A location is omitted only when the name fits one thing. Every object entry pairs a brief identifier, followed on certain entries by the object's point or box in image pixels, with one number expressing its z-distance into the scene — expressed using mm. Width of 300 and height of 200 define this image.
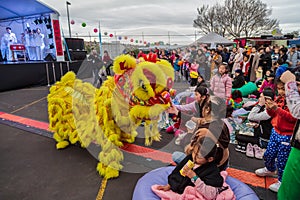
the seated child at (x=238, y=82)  6445
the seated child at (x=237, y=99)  5189
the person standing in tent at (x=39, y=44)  10430
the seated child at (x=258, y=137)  2785
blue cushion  1959
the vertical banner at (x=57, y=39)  9609
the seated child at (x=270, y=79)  4789
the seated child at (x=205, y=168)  1649
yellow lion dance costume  2129
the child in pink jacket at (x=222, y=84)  4363
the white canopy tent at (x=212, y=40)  14539
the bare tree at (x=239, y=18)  25219
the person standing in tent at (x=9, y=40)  11227
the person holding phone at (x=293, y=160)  1454
